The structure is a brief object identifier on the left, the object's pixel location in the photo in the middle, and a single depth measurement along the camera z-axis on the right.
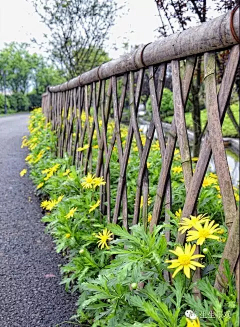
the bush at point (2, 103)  30.05
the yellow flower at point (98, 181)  2.24
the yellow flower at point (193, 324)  0.99
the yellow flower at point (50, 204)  2.38
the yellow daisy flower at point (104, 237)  1.85
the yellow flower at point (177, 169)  2.54
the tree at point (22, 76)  34.06
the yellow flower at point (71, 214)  2.13
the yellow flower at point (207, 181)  2.07
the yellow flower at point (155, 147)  3.54
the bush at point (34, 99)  37.25
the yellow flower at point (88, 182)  2.28
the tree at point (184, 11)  3.91
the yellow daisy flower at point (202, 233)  1.14
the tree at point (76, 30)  9.75
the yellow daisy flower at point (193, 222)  1.16
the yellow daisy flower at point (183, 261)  1.12
